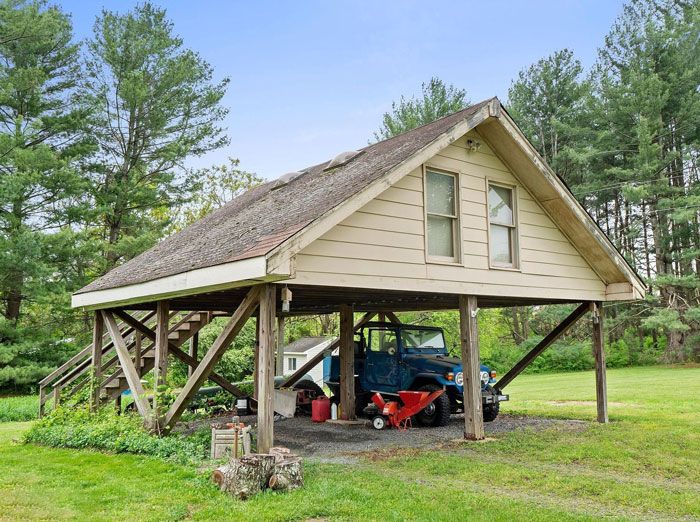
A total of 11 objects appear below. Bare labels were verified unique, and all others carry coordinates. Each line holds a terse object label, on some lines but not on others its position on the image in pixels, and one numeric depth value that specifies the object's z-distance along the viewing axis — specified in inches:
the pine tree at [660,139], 1217.4
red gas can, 508.7
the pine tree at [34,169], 858.1
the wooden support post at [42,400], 582.2
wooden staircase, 481.4
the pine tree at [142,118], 1037.2
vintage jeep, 468.4
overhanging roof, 294.0
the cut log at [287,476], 250.5
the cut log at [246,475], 244.5
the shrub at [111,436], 331.6
